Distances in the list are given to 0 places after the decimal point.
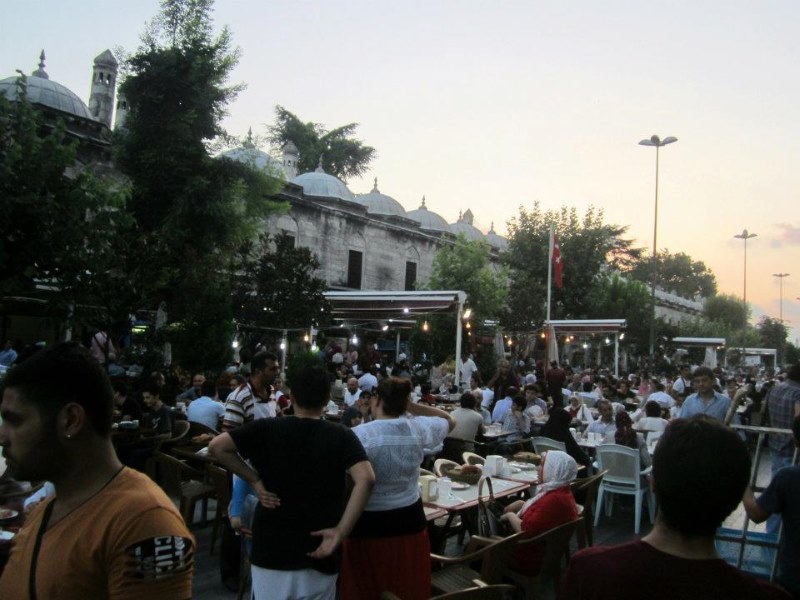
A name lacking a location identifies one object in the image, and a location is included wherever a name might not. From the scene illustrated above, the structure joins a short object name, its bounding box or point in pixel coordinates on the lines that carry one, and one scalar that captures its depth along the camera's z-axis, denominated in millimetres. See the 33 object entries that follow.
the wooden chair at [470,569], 4160
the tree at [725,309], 75500
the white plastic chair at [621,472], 7961
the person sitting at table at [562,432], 8164
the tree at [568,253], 34250
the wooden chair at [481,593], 2967
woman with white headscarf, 4680
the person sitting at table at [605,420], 9531
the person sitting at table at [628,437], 8203
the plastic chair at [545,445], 8273
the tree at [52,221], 10789
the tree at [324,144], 47375
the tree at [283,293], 18016
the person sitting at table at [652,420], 10250
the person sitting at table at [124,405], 8461
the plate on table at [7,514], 3674
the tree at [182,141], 17922
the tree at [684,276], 89688
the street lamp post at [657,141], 23739
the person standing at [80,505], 1511
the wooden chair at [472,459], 7520
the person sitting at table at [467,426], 8844
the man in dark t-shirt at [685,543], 1498
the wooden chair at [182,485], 6680
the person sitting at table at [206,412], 8992
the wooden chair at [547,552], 4586
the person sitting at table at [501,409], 11227
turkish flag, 26458
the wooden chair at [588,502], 5941
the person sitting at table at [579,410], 12680
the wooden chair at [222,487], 6016
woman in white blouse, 3508
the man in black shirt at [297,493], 3010
